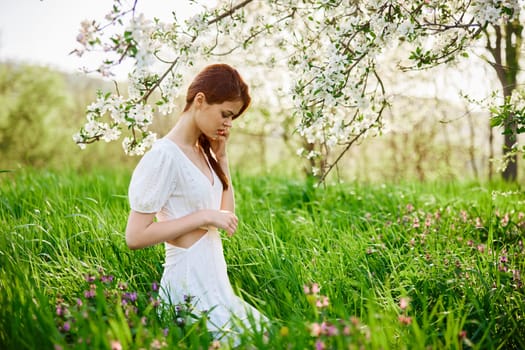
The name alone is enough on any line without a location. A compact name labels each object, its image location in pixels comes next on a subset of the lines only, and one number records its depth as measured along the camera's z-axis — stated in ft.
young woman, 7.88
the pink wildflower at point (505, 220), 13.33
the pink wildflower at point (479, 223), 13.16
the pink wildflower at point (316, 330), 6.11
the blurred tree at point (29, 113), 38.24
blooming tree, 8.62
